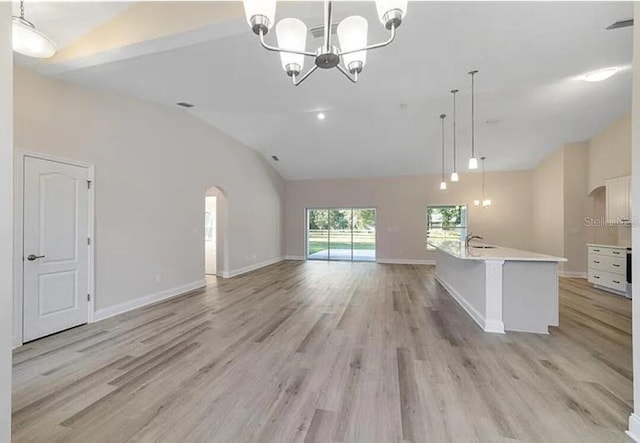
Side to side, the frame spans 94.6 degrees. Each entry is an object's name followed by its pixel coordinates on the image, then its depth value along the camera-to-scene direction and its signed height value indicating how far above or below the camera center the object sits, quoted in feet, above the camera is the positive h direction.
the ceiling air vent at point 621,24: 8.95 +6.14
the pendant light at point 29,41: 6.89 +4.32
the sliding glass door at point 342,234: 33.04 -1.43
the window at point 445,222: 30.42 -0.01
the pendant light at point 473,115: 11.91 +6.40
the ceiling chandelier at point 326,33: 5.44 +3.88
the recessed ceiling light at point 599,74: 12.79 +6.66
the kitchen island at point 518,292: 11.42 -2.74
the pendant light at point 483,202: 27.95 +1.97
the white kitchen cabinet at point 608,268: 17.25 -2.79
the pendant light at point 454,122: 13.42 +6.56
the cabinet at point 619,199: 17.66 +1.46
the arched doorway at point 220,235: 23.24 -1.16
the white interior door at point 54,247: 10.67 -1.06
